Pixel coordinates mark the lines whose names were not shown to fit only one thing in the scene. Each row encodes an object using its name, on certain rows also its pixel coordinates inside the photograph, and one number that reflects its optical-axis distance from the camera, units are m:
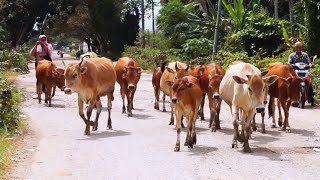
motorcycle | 16.23
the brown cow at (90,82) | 12.23
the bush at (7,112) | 12.09
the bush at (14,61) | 33.94
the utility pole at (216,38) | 26.47
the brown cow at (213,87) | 12.38
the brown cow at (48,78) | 17.53
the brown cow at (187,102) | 10.27
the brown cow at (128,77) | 15.48
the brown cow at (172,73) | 12.47
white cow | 9.80
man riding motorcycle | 16.12
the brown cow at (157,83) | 16.81
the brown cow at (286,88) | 12.88
